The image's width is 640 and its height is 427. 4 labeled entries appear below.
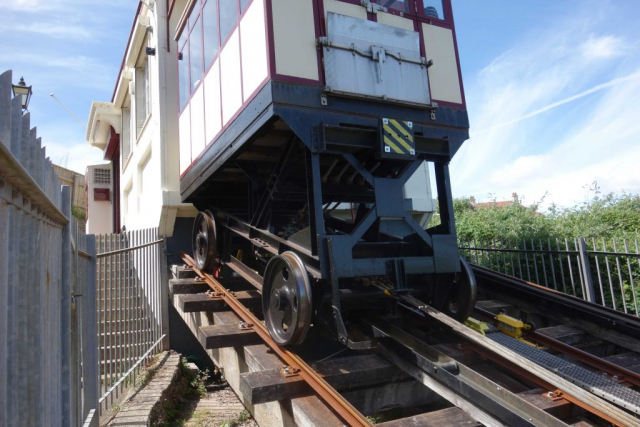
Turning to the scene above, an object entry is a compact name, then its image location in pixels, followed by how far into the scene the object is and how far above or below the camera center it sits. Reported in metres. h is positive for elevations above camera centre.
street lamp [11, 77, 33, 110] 7.05 +2.99
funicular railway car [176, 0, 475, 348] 4.20 +1.31
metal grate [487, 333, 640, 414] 3.19 -1.01
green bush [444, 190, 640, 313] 7.35 +0.34
